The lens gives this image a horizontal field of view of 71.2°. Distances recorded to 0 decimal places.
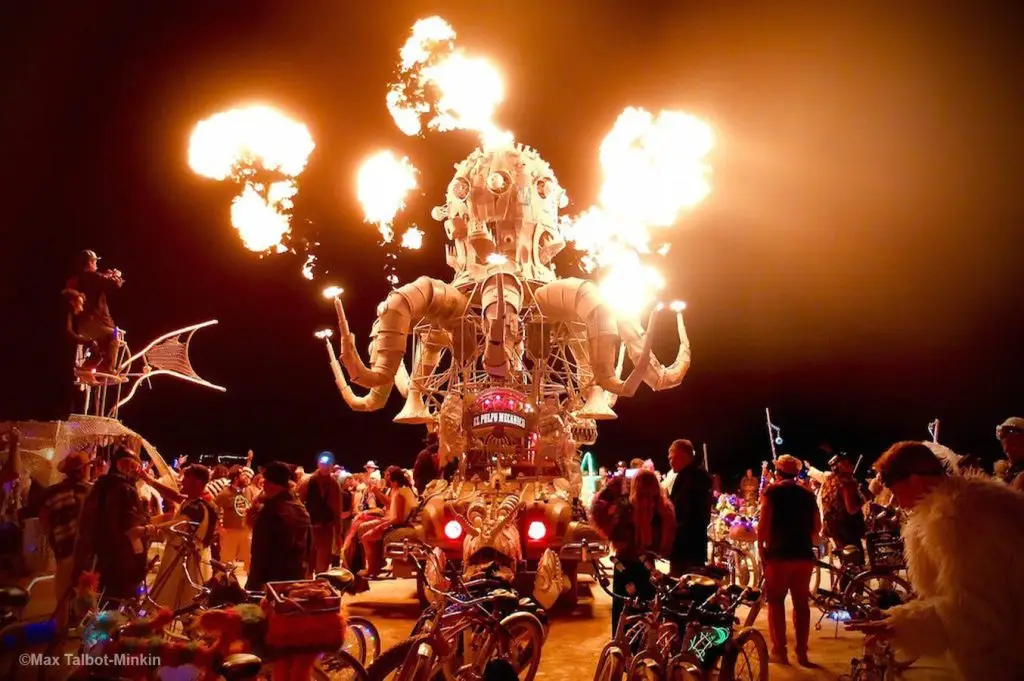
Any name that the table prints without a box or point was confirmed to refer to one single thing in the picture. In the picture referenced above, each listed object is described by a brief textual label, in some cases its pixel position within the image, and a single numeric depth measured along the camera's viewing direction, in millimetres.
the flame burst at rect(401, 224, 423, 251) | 19094
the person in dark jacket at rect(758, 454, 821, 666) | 7434
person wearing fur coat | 3332
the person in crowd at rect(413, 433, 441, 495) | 14334
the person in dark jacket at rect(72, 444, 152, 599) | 5664
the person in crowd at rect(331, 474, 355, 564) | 13595
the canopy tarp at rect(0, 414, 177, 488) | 10648
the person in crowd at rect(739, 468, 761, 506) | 18730
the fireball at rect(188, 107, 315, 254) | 15109
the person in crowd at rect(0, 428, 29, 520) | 9031
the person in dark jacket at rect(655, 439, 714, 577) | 7266
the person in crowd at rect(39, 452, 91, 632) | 6559
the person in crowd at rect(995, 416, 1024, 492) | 6559
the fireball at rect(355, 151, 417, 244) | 16781
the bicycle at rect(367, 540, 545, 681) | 5172
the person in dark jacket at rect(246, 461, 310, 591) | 5523
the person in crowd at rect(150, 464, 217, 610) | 6980
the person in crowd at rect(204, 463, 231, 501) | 10973
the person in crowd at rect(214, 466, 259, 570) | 11758
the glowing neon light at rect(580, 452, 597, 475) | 25455
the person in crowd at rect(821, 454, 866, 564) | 10023
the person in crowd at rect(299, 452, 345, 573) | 10156
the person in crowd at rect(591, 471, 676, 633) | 6582
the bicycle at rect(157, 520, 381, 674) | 5272
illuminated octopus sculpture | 11945
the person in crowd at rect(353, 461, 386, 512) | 16706
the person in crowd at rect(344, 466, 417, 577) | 10914
